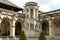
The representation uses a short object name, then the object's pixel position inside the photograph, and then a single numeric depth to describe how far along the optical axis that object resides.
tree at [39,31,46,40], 7.52
